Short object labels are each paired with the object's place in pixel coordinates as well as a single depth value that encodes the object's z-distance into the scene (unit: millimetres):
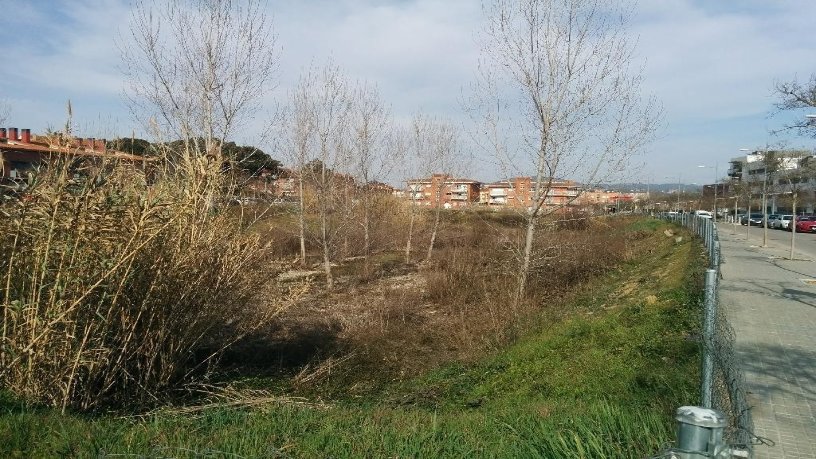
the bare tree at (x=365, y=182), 23500
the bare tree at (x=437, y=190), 28062
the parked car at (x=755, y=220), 58362
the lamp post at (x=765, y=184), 29172
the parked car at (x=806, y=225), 46594
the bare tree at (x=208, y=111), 15711
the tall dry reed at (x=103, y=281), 6402
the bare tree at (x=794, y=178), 22719
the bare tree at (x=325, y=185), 20111
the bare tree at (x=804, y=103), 11567
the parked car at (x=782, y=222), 50500
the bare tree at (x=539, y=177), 13836
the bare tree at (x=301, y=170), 20812
